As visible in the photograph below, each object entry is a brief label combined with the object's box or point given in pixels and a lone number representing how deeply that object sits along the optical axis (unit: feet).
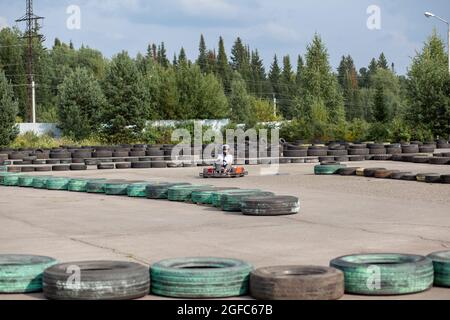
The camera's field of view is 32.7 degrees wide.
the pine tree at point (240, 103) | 223.12
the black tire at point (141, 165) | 92.22
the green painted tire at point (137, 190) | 52.90
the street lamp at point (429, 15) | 128.36
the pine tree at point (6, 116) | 133.49
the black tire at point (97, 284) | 21.20
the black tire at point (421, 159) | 87.24
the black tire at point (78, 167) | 89.20
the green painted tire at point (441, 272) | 22.84
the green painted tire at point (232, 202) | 43.29
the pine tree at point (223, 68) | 386.52
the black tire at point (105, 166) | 91.40
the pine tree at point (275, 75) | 413.69
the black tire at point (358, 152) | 102.83
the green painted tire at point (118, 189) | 54.90
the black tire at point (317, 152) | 100.83
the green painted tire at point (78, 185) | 58.95
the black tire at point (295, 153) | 99.71
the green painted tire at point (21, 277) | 22.91
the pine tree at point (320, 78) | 202.73
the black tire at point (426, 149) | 109.35
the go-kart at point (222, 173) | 71.20
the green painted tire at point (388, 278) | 21.90
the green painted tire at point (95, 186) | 56.85
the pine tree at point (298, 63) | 393.35
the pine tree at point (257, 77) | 401.49
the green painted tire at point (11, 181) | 66.74
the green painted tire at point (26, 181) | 64.75
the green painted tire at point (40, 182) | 62.83
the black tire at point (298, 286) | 20.70
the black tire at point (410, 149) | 107.71
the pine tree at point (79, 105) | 160.97
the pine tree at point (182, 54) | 435.90
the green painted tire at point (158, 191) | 51.08
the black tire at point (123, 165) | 92.02
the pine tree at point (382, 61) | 521.24
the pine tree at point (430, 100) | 134.82
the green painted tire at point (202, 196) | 47.16
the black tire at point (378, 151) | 104.62
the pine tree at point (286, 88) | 368.89
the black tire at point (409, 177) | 61.93
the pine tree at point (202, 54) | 434.63
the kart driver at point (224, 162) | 71.10
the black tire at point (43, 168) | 88.43
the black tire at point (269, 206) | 41.16
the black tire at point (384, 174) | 64.39
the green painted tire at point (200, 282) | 21.80
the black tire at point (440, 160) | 84.64
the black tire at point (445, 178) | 58.08
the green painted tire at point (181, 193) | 49.14
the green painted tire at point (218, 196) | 45.52
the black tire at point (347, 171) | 68.49
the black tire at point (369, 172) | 66.13
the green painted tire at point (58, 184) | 60.69
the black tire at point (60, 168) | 88.92
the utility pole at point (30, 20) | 182.70
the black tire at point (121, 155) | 107.76
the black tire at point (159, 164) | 92.94
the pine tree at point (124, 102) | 157.69
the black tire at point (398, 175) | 63.30
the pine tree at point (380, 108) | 163.63
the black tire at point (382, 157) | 98.68
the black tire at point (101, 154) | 105.13
